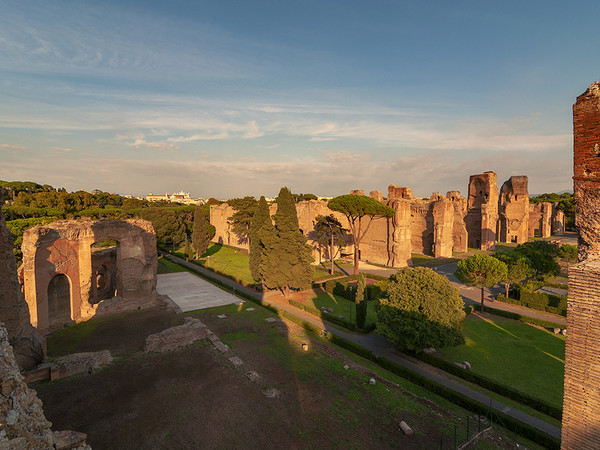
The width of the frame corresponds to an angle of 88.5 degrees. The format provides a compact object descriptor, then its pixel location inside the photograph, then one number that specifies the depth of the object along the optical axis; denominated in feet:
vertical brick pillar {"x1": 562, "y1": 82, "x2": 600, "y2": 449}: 20.58
